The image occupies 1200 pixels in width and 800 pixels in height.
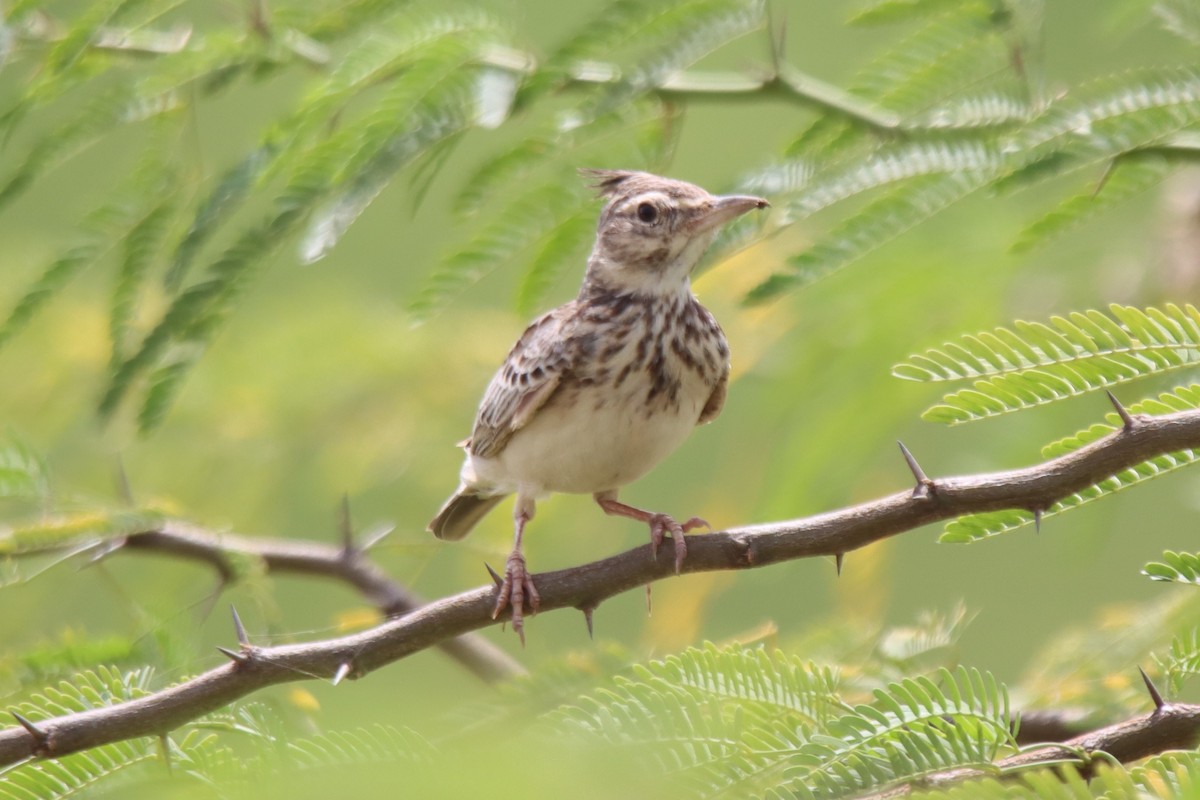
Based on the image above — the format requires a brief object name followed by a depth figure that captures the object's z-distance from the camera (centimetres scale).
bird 725
